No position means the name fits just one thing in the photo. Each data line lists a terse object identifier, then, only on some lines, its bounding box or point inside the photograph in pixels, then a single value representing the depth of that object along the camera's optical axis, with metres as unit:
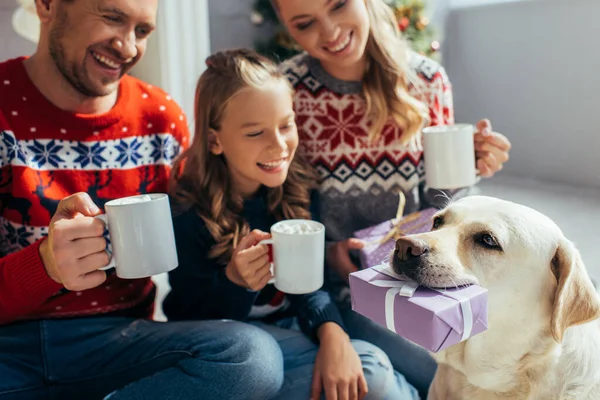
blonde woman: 1.57
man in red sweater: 1.17
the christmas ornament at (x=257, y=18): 3.48
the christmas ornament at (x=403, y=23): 3.49
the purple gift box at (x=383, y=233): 1.37
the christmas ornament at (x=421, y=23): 3.59
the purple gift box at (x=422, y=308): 0.80
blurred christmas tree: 3.32
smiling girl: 1.28
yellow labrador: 0.92
